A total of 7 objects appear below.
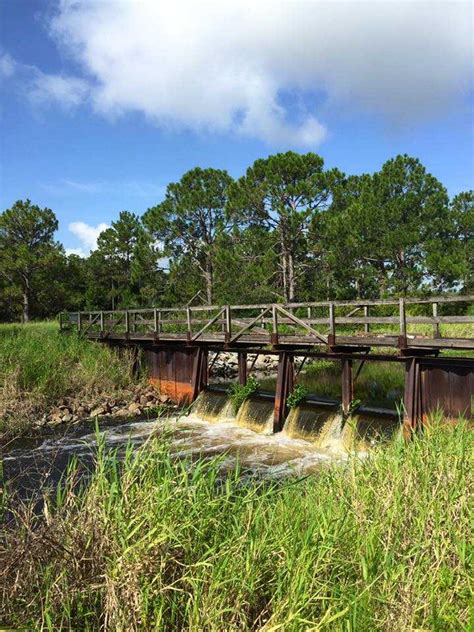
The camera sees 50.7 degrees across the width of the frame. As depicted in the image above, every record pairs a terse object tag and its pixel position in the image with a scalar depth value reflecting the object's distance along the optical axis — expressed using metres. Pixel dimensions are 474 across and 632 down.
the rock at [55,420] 16.47
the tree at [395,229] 31.23
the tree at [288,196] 33.28
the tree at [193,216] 40.59
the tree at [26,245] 43.12
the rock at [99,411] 17.71
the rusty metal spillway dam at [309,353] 11.42
